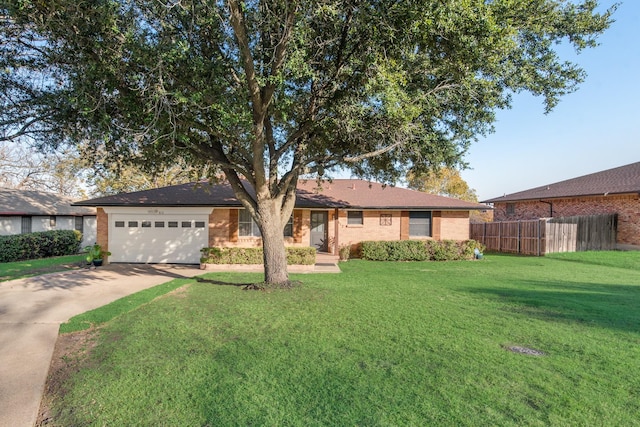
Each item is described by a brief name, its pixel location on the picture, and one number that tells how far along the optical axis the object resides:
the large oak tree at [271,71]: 7.02
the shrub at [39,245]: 17.64
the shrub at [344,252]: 17.84
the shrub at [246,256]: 14.60
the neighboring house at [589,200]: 20.88
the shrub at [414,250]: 17.83
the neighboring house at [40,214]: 21.25
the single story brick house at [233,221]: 16.45
